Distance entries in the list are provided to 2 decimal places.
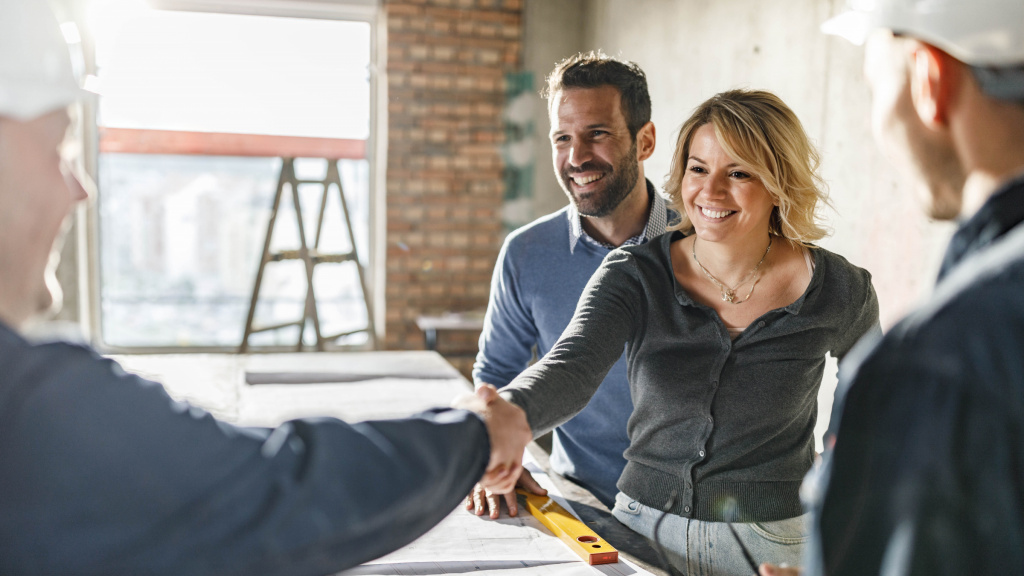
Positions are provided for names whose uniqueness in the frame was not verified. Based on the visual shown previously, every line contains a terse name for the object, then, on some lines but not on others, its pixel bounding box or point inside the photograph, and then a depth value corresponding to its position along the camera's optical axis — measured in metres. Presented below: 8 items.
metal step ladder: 5.07
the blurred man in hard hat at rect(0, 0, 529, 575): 0.67
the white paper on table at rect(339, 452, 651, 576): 1.33
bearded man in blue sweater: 2.08
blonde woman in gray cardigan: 1.52
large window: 5.38
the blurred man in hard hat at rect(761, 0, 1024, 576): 0.59
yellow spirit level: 1.36
